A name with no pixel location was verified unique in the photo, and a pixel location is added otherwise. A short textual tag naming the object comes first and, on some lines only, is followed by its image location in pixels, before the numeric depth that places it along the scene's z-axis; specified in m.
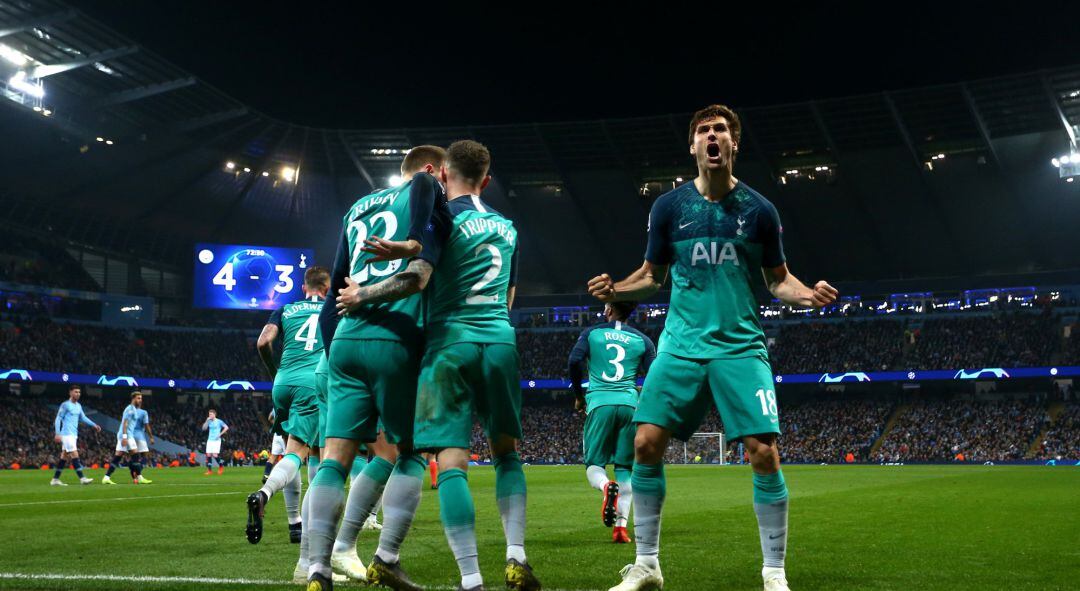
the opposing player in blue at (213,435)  31.23
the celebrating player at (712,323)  5.32
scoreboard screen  51.50
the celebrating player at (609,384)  10.01
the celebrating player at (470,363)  4.95
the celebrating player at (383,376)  4.98
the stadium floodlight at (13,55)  37.18
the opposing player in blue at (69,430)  22.48
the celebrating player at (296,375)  8.70
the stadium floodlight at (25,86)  38.22
